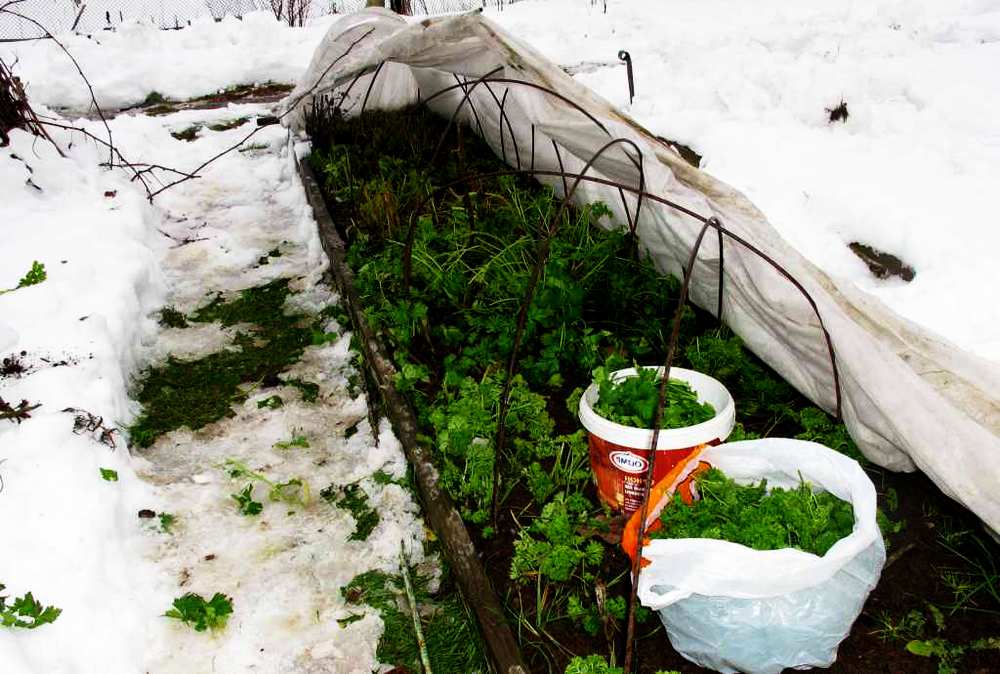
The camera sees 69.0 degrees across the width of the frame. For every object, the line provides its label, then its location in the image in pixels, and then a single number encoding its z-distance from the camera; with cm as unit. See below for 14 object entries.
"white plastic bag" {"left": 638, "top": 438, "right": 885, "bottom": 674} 160
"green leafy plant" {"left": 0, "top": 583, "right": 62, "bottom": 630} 196
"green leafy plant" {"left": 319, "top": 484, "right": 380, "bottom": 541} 249
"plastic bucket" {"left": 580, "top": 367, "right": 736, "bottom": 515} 207
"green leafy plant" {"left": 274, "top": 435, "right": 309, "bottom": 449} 292
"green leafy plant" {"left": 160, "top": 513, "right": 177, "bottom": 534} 252
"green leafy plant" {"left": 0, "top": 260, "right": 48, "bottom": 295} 347
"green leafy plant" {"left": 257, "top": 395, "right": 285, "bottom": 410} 320
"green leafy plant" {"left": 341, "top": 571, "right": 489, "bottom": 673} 203
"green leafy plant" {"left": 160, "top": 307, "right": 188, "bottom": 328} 393
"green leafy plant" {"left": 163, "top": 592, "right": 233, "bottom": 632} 216
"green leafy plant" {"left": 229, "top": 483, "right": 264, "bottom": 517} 260
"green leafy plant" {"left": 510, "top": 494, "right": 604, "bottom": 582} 201
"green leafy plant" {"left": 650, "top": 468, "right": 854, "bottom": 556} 171
